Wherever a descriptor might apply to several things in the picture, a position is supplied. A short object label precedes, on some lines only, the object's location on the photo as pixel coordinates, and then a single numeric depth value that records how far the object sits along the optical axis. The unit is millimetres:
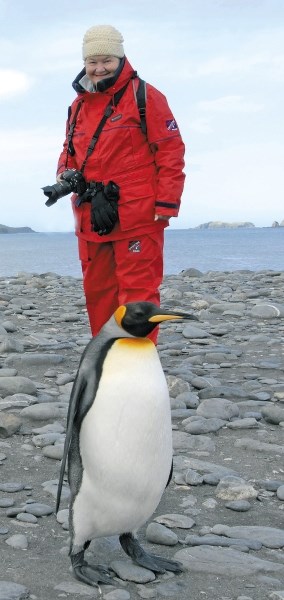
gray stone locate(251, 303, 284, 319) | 9203
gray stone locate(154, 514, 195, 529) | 3188
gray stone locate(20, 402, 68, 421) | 4531
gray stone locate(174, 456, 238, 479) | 3768
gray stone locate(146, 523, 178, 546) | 3057
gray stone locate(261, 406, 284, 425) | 4676
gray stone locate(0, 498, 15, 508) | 3307
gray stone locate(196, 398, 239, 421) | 4695
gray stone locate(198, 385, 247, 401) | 5242
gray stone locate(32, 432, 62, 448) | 4117
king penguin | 2715
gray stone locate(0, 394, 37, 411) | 4750
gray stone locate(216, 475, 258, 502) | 3488
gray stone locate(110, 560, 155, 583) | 2745
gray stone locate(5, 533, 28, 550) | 2926
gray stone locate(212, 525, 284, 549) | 3022
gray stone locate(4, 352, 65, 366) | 6191
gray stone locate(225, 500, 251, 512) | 3381
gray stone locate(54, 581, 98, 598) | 2633
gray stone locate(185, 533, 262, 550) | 2998
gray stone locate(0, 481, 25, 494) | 3498
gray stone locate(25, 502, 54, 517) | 3240
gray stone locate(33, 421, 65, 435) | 4285
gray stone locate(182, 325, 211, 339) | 7716
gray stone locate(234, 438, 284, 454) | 4172
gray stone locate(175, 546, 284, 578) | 2789
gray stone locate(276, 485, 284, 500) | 3514
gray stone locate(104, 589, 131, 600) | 2611
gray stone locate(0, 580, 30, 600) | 2521
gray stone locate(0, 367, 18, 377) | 5688
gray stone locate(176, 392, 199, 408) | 4949
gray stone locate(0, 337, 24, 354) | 6734
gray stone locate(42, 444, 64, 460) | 3924
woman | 4098
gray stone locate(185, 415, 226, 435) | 4426
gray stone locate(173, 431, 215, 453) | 4188
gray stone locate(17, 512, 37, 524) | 3164
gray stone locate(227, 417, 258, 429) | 4535
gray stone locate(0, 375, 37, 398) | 5039
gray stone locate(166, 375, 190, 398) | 5191
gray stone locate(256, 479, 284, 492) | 3627
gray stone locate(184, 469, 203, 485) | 3632
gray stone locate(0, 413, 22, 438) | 4258
